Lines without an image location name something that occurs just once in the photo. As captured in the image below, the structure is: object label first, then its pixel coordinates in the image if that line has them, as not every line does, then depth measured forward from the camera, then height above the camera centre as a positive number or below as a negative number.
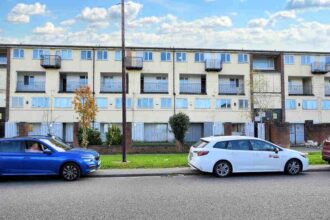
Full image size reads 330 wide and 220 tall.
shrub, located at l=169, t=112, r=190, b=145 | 27.22 -0.23
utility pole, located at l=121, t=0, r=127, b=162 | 16.75 +2.11
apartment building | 44.19 +4.82
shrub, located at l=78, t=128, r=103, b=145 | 27.89 -1.09
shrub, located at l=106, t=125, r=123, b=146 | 27.78 -1.02
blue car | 12.35 -1.27
